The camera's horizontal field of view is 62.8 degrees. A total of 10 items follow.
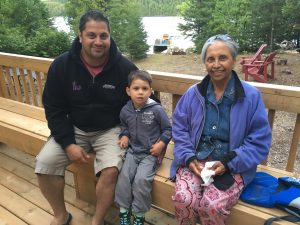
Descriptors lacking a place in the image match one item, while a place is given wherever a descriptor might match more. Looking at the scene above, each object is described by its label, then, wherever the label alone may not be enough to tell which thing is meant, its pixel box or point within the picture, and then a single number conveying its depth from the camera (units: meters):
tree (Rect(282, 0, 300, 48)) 10.12
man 1.70
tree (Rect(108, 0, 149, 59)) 14.35
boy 1.58
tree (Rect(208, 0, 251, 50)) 13.93
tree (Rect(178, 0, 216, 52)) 15.62
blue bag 1.29
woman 1.41
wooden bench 1.53
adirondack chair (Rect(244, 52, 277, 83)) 7.93
